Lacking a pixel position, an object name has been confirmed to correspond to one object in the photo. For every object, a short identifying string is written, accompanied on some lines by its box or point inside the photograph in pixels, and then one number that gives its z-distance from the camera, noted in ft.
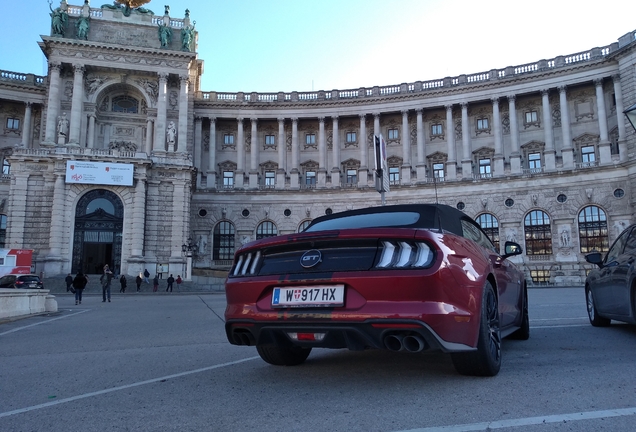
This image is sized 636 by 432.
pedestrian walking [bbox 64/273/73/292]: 101.76
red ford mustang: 12.26
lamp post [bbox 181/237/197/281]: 132.26
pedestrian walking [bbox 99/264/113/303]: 74.69
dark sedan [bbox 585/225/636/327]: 23.16
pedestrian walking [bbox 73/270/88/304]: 67.67
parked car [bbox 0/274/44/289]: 89.48
